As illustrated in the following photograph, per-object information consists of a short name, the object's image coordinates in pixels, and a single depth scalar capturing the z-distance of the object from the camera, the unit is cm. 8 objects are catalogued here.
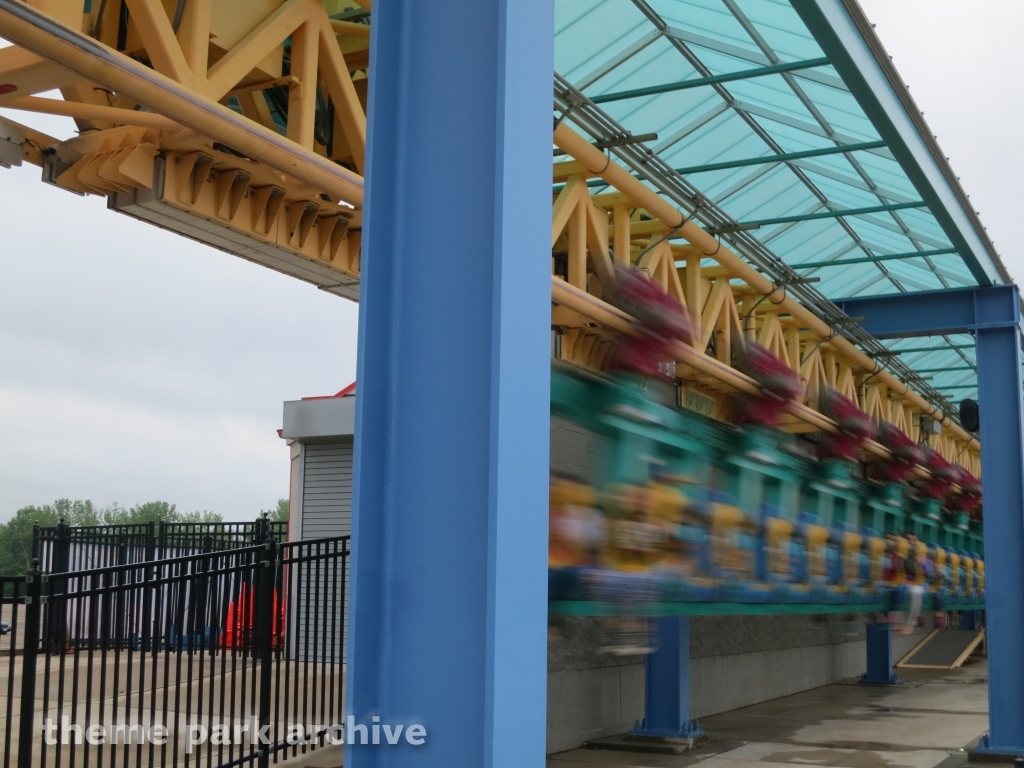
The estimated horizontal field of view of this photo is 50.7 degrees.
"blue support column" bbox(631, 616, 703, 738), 1202
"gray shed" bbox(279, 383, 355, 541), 1452
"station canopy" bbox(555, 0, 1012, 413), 732
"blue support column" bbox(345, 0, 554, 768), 257
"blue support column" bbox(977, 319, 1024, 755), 1091
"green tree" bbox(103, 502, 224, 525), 9781
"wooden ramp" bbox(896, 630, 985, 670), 2633
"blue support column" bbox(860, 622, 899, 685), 2100
